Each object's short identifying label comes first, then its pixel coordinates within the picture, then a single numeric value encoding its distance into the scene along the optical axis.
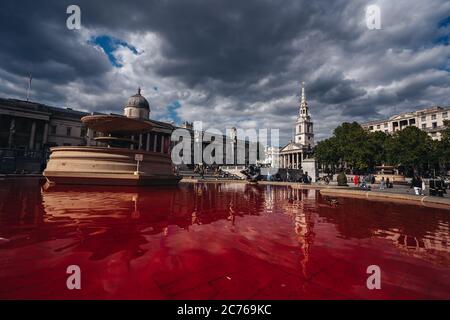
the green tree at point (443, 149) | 43.94
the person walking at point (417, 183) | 17.46
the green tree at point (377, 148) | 48.94
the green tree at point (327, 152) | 58.03
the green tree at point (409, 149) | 47.97
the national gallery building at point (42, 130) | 43.60
